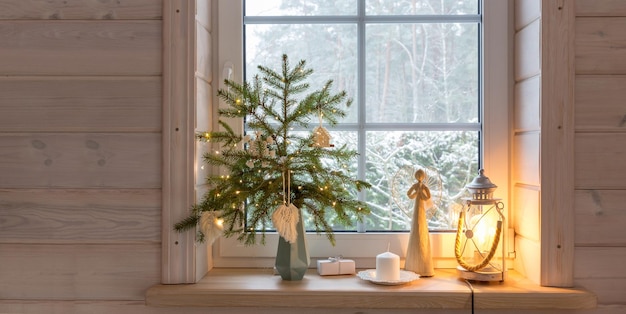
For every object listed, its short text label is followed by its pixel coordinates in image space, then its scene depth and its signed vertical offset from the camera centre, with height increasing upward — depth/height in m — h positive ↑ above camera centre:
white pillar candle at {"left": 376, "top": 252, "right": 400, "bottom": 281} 1.59 -0.27
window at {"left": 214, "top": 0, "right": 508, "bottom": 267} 1.82 +0.24
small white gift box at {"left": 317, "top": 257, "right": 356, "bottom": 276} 1.70 -0.28
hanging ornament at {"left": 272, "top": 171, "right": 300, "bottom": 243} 1.55 -0.14
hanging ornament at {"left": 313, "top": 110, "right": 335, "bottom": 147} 1.63 +0.07
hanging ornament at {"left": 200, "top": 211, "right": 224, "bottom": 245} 1.58 -0.15
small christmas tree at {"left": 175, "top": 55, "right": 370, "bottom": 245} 1.59 -0.01
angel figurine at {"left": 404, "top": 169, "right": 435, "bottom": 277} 1.68 -0.20
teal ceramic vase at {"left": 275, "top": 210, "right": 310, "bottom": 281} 1.63 -0.25
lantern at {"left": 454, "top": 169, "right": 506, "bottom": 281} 1.62 -0.19
